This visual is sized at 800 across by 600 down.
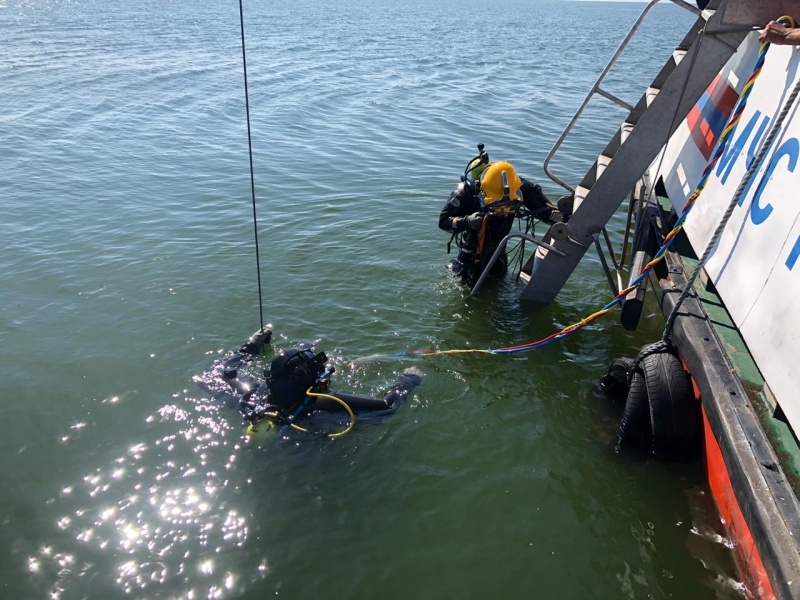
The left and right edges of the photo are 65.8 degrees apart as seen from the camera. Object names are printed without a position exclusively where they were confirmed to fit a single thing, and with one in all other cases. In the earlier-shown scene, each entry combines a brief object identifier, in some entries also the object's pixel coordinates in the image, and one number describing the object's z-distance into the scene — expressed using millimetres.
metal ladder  5074
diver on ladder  6496
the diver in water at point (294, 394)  4539
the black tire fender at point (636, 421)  4574
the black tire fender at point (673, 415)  4398
